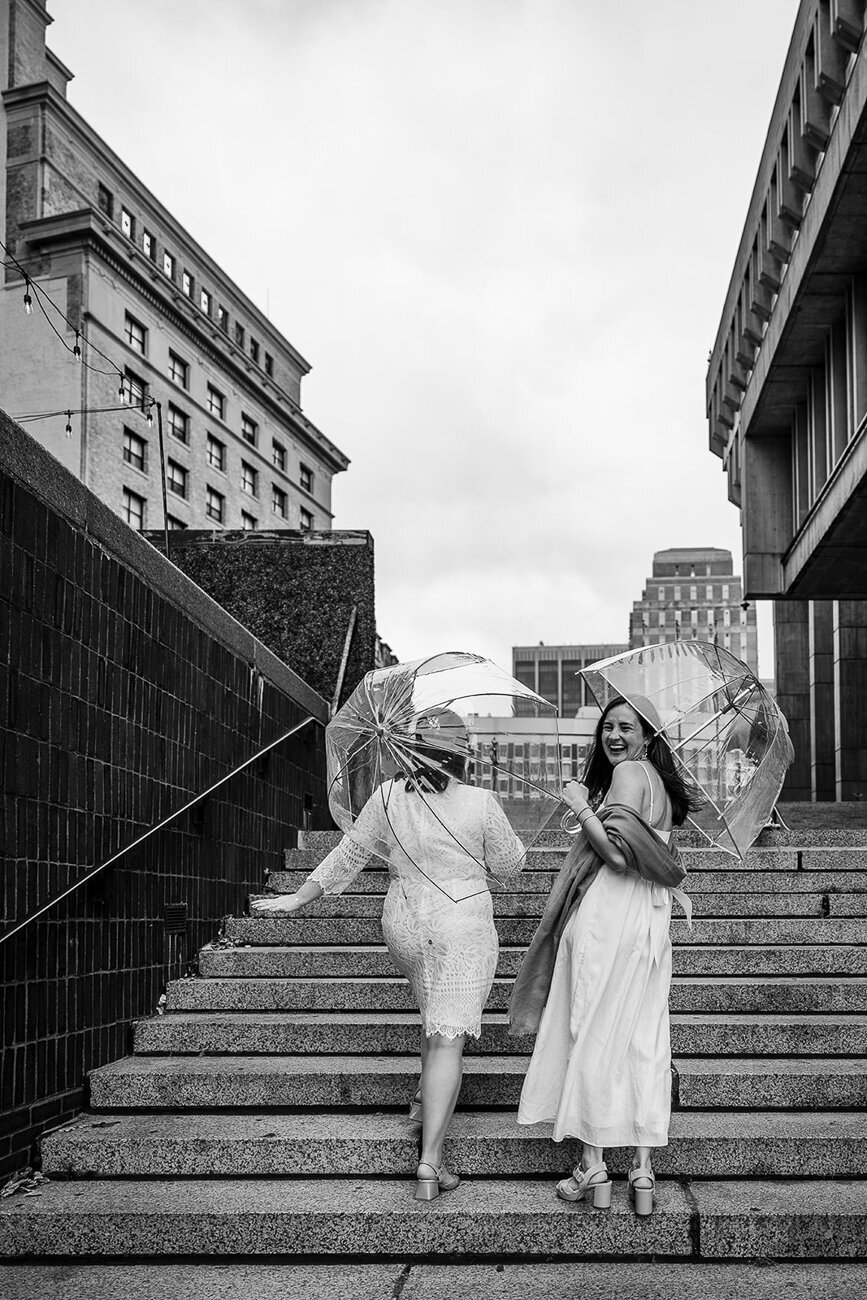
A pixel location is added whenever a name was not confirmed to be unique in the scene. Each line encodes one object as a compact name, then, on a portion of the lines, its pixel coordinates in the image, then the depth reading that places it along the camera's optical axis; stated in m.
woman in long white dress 4.43
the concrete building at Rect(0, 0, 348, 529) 37.34
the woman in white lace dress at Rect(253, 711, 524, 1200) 4.61
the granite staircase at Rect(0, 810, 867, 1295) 4.43
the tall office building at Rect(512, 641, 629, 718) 122.53
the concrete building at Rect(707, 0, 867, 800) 14.42
